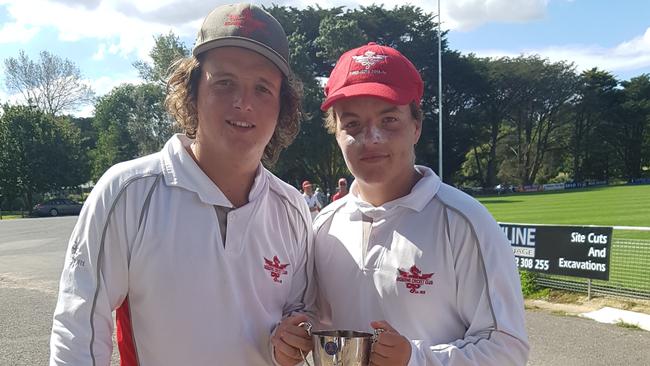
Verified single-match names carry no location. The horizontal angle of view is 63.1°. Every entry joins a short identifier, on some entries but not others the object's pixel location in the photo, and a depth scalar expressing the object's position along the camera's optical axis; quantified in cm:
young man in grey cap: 194
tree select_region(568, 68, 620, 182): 6912
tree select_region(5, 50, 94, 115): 4889
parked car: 3881
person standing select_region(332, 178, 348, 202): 1655
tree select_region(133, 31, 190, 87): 4198
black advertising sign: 879
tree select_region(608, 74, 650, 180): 7269
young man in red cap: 205
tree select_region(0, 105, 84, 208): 4212
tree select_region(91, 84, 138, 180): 5325
